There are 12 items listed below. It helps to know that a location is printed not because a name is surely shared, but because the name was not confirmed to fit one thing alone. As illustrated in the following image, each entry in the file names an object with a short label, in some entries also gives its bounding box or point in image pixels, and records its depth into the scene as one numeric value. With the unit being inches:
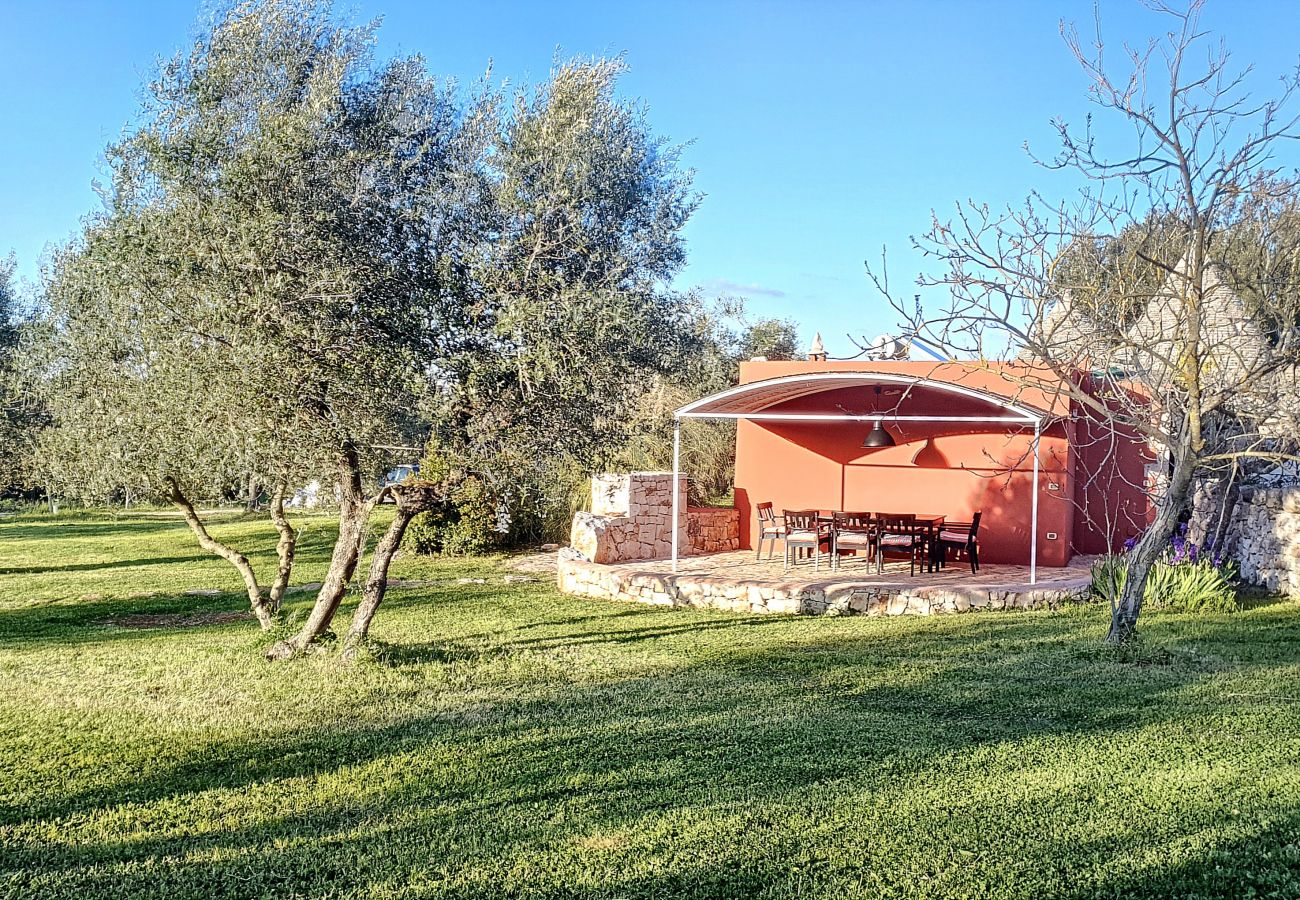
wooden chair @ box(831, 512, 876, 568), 546.0
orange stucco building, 592.7
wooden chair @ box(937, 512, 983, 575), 538.9
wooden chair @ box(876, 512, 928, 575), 531.5
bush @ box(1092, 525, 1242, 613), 461.4
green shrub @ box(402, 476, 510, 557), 726.5
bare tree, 296.7
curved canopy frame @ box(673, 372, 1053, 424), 488.7
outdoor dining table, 535.8
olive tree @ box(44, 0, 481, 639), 277.7
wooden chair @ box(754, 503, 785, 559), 574.9
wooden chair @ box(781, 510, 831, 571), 552.7
